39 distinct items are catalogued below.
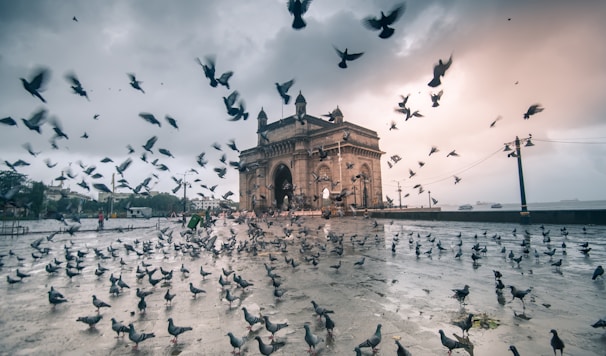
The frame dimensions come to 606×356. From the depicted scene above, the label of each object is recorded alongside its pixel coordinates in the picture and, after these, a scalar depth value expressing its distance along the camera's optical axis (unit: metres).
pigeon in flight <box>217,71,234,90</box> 8.21
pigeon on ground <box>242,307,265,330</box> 3.85
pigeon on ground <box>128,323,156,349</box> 3.45
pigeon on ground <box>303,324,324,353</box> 3.18
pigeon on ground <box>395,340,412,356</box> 2.82
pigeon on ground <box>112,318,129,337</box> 3.70
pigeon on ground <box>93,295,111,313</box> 4.65
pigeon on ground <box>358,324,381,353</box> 3.11
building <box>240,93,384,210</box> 45.56
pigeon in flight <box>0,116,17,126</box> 7.84
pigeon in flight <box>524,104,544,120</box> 8.76
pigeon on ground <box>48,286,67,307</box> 4.92
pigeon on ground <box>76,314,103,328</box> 4.10
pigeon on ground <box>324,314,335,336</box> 3.61
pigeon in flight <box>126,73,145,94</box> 8.64
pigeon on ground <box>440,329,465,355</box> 3.04
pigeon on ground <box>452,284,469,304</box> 4.50
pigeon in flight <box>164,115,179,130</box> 9.53
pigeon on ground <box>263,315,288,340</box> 3.55
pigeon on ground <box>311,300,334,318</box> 3.92
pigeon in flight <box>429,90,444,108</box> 9.66
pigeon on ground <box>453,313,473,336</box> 3.40
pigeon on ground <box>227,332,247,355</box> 3.20
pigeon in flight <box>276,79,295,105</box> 8.67
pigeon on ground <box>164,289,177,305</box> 5.00
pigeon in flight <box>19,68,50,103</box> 6.21
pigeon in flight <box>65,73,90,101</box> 8.21
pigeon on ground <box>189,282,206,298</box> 5.33
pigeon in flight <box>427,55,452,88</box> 7.11
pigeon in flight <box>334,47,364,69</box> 6.75
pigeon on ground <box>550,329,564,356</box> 2.88
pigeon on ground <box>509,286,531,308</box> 4.27
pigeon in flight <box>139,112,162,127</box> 9.12
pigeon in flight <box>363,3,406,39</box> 5.83
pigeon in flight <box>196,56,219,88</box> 7.77
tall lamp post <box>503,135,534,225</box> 18.27
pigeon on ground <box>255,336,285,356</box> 3.06
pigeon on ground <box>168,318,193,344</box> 3.61
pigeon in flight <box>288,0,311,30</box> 5.56
